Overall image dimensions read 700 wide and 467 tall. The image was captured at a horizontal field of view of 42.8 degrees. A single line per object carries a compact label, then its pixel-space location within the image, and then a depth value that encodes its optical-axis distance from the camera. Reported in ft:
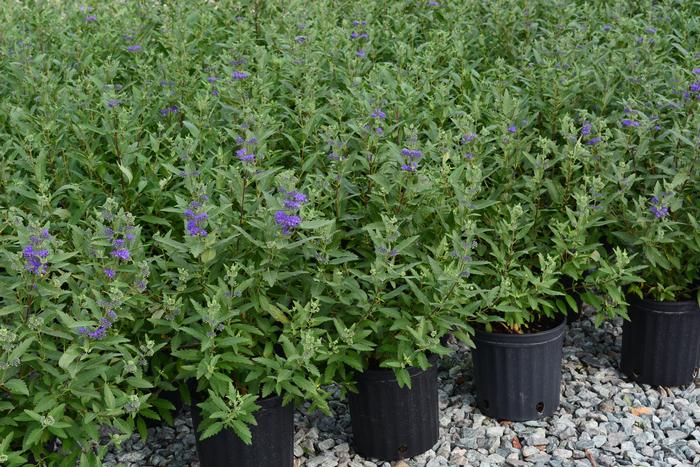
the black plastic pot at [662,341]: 13.96
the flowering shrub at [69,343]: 9.70
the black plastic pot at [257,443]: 11.45
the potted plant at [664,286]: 12.95
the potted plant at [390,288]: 11.28
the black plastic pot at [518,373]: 13.15
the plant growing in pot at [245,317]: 10.52
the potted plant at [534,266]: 12.42
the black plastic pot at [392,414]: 12.27
